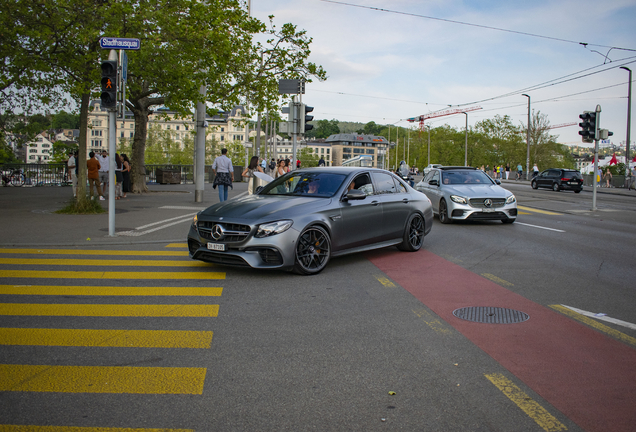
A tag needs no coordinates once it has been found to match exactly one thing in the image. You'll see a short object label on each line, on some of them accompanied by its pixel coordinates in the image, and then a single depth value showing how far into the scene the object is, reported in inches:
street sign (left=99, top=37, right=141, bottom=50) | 425.1
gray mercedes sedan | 289.6
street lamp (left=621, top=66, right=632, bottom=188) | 1458.7
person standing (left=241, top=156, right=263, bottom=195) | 700.7
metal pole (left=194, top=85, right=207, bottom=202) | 780.6
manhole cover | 219.3
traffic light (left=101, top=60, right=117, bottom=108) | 429.2
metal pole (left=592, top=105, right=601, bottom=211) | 798.9
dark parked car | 1481.3
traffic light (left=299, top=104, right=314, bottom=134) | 713.0
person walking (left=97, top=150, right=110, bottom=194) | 836.0
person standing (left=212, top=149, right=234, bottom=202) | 722.2
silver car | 567.8
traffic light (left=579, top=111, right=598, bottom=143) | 811.4
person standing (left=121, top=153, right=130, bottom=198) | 937.5
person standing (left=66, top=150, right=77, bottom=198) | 842.3
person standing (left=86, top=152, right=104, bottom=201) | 742.5
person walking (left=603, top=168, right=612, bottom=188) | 1837.4
